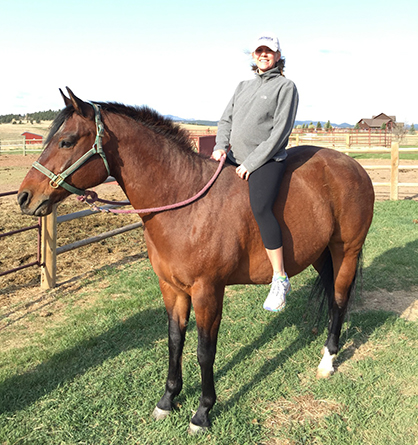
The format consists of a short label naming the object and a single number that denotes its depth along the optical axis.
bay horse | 2.40
